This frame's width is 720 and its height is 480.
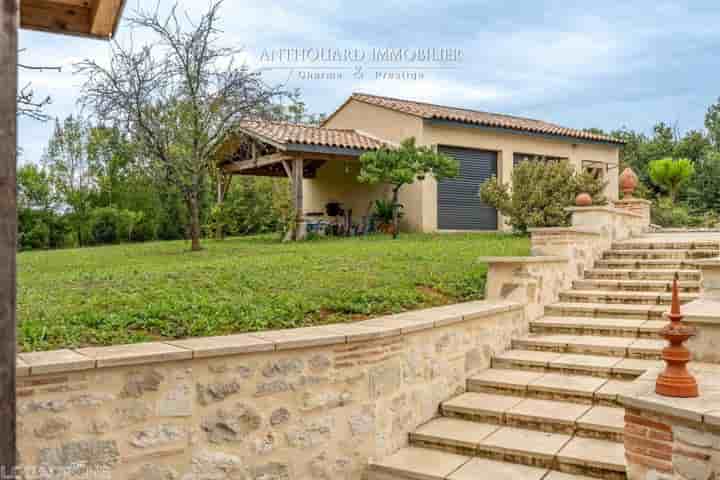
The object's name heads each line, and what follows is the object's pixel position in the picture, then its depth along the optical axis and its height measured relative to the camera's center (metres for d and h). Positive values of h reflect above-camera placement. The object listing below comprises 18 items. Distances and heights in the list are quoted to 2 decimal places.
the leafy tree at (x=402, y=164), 11.71 +1.41
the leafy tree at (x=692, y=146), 23.12 +3.51
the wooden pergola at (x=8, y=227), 1.74 +0.02
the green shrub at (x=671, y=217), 15.12 +0.46
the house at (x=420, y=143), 13.25 +2.05
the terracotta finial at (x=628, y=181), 9.41 +0.86
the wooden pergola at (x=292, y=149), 12.44 +1.94
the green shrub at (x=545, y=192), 10.30 +0.77
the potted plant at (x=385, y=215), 13.31 +0.44
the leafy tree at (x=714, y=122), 25.08 +5.02
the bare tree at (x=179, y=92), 9.87 +2.46
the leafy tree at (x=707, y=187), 19.56 +1.62
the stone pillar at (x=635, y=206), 9.79 +0.49
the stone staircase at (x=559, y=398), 3.86 -1.30
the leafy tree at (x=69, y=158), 23.67 +3.16
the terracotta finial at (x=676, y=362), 3.19 -0.71
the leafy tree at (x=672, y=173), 17.80 +1.91
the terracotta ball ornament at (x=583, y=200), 8.05 +0.48
